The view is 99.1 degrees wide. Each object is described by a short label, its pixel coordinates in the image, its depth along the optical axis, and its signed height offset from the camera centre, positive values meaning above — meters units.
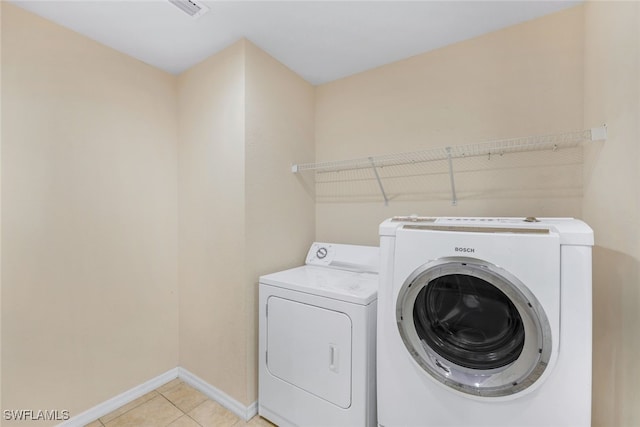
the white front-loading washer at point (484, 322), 0.93 -0.45
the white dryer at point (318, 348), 1.37 -0.77
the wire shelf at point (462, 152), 1.51 +0.37
